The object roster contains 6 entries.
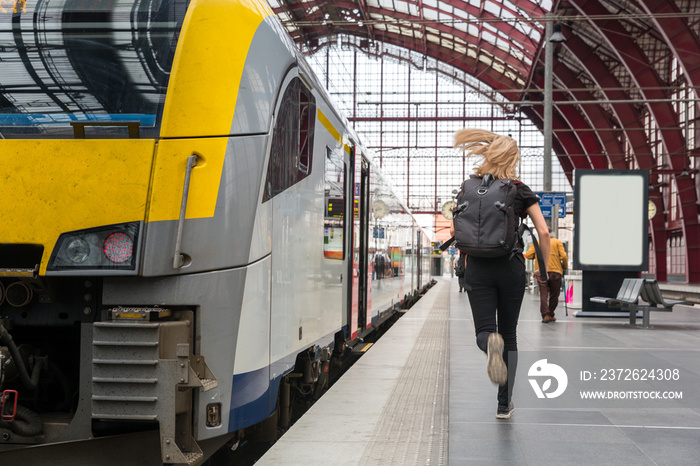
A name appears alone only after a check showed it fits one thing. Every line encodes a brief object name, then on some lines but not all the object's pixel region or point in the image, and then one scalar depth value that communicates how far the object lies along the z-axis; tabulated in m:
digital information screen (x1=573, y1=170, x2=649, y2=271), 14.02
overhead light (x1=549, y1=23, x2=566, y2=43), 18.87
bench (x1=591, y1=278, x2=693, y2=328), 12.54
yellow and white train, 3.82
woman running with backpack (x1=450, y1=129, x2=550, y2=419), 4.68
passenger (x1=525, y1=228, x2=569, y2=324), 13.52
